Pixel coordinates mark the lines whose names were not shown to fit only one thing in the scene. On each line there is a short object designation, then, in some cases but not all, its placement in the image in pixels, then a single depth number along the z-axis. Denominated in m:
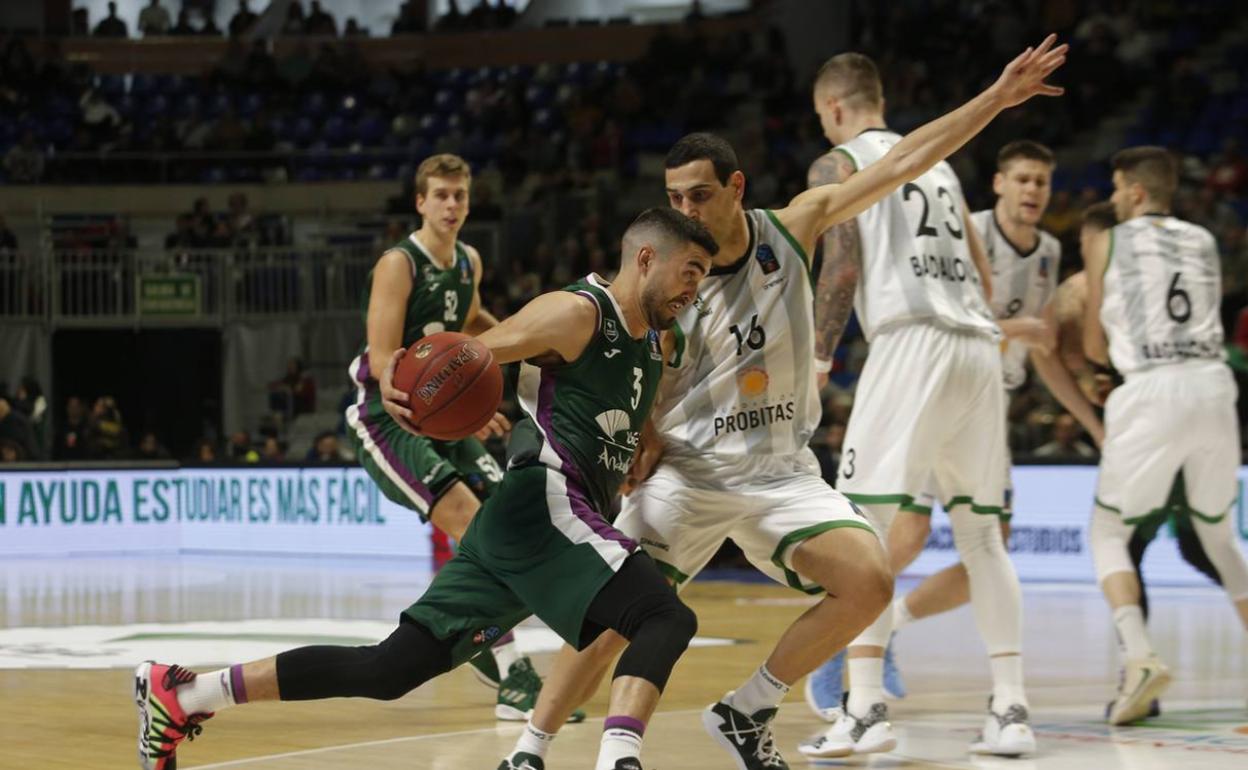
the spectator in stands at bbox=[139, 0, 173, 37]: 28.03
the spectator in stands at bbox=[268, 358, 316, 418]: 20.92
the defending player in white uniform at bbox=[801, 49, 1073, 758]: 6.41
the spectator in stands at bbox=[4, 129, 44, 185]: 24.12
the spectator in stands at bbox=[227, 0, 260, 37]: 28.11
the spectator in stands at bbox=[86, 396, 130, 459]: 19.93
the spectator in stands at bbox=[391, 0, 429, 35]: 28.27
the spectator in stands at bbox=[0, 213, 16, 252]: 21.61
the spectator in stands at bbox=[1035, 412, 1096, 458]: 14.88
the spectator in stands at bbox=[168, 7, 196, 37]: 28.20
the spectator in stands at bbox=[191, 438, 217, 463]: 19.66
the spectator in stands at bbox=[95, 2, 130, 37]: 27.86
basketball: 4.76
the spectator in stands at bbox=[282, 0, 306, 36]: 28.16
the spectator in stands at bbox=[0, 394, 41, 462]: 18.56
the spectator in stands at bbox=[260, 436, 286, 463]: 19.28
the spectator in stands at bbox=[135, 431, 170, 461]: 20.03
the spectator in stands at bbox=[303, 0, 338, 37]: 28.16
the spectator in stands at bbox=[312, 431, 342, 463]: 18.53
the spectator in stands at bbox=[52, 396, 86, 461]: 19.66
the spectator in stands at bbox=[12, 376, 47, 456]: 19.34
